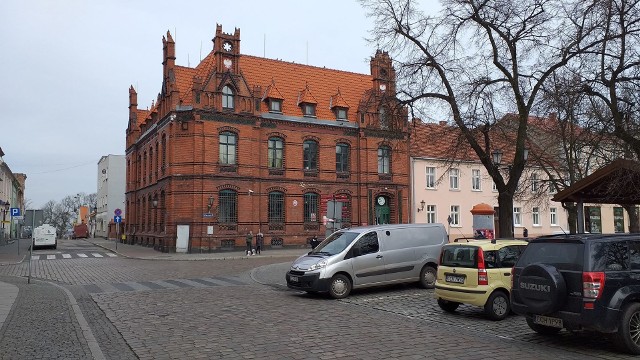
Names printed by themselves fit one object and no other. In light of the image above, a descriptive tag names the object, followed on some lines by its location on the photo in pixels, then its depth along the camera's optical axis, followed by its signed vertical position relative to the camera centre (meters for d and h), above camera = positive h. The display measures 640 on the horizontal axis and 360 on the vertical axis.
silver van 14.72 -1.01
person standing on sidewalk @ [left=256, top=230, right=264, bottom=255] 34.34 -1.13
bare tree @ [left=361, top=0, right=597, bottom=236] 17.06 +4.89
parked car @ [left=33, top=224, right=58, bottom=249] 43.88 -0.96
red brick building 36.78 +5.01
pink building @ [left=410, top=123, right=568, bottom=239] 45.66 +2.34
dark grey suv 7.98 -0.97
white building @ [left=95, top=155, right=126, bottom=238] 75.38 +5.56
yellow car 11.13 -1.08
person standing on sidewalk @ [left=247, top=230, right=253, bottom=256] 33.47 -1.03
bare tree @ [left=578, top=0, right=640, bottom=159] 13.19 +3.68
